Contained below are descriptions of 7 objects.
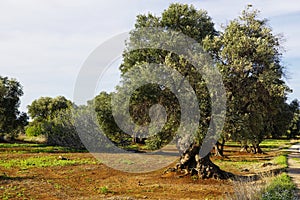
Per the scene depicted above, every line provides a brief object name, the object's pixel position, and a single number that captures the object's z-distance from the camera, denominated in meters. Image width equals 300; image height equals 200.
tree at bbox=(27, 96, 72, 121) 71.50
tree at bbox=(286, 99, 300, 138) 74.07
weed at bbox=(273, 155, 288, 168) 23.41
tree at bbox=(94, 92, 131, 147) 18.61
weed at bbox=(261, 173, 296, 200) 9.62
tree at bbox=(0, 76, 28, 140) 45.52
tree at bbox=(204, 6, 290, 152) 15.06
